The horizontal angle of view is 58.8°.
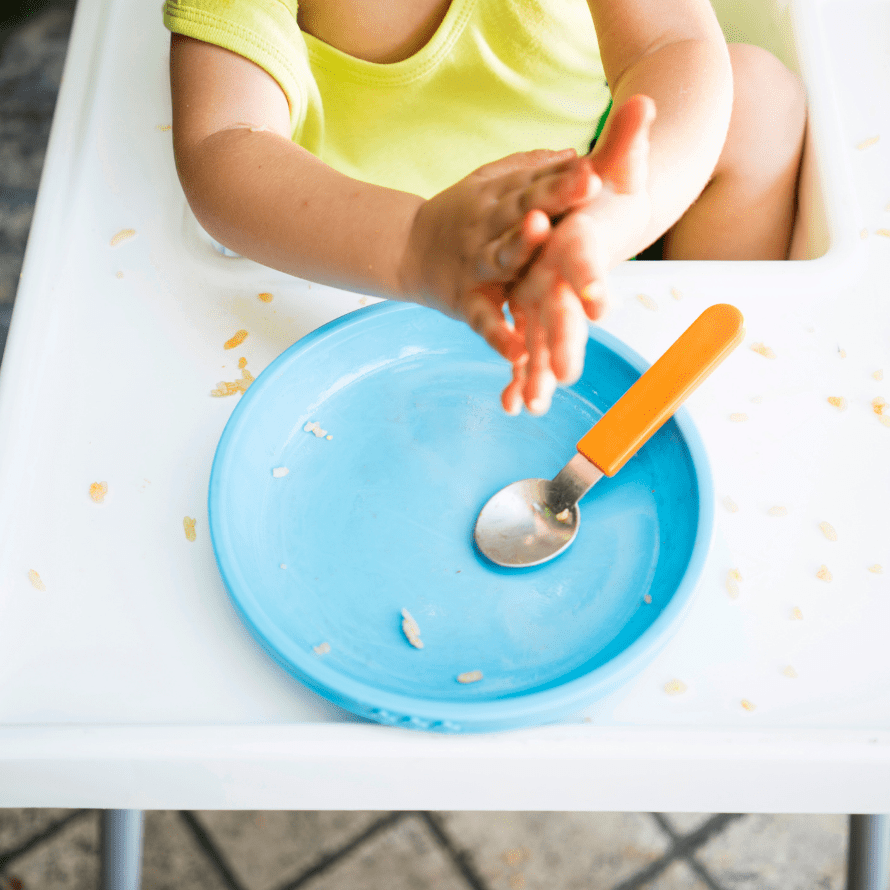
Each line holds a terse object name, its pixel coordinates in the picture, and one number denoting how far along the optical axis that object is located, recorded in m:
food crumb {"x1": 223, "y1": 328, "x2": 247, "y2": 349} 0.56
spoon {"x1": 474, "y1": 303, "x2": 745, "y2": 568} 0.48
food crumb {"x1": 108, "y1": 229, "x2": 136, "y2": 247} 0.61
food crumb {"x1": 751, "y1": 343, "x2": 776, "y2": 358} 0.55
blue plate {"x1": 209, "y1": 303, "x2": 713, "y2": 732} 0.44
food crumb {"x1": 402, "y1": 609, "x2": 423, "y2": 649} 0.46
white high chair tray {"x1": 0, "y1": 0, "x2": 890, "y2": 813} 0.43
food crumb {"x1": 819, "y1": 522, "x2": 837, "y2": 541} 0.50
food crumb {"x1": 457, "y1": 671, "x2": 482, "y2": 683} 0.45
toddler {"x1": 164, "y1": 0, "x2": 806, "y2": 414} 0.39
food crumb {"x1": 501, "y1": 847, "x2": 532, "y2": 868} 1.02
